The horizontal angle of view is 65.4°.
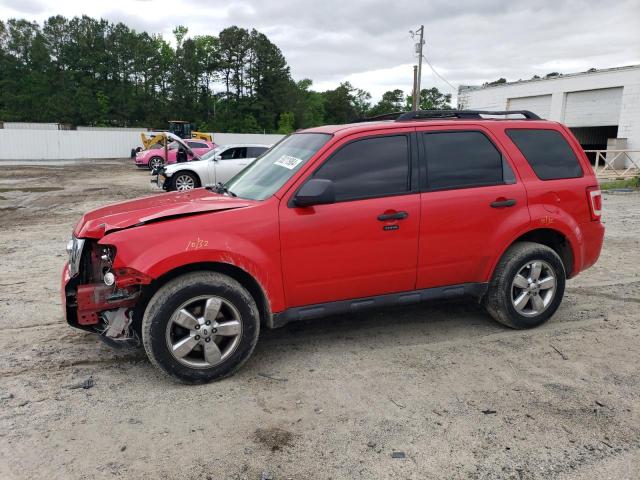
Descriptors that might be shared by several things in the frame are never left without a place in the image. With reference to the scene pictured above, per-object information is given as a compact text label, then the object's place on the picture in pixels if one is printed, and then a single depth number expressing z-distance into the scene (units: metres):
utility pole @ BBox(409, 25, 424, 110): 36.12
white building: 29.58
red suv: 3.54
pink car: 25.92
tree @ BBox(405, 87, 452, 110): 96.06
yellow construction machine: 28.89
